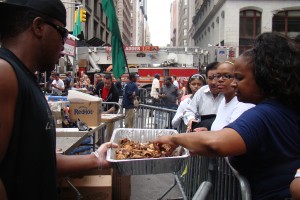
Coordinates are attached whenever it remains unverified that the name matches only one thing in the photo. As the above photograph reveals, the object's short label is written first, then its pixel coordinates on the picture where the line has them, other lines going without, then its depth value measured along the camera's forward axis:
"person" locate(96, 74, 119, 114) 7.60
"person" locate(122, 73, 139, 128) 8.29
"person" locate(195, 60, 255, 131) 2.52
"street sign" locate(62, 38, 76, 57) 8.32
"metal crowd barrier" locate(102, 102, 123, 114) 6.84
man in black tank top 1.07
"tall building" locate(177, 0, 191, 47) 91.02
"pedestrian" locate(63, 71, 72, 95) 13.22
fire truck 17.26
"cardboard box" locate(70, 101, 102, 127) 3.71
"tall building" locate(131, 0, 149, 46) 122.18
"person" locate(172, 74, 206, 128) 3.95
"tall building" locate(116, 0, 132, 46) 71.01
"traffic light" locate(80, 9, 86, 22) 15.19
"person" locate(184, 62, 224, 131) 3.57
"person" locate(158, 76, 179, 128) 11.36
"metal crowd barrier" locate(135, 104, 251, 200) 1.91
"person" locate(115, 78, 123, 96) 12.91
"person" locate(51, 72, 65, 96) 12.76
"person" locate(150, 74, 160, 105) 12.87
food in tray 1.85
